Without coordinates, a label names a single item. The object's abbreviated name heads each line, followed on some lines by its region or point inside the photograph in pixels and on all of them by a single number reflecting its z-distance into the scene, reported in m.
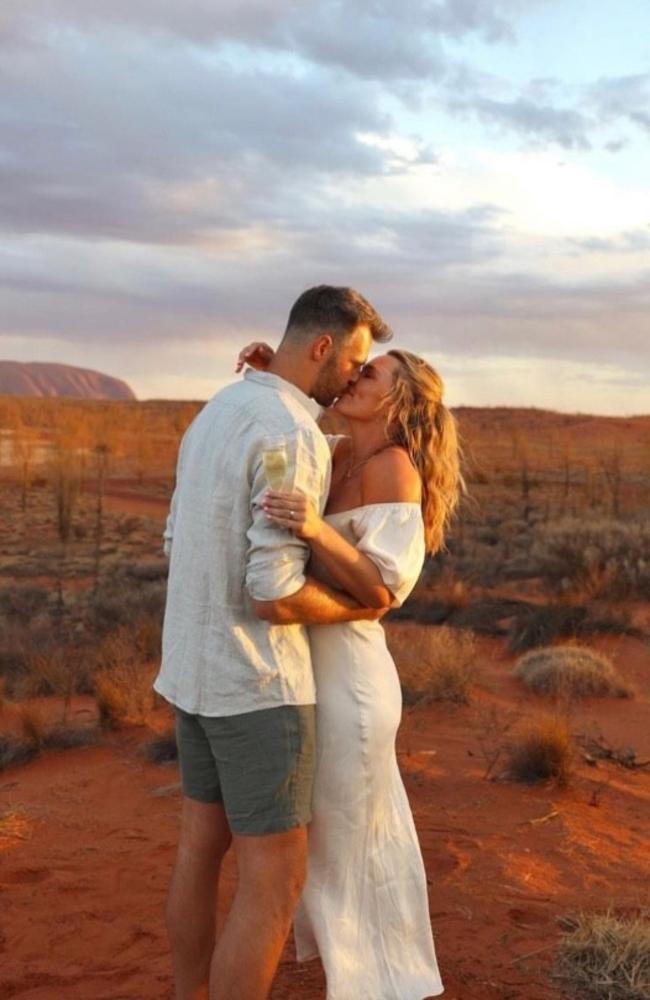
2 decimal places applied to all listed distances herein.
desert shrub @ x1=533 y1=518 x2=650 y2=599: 13.64
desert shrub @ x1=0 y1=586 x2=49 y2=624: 13.27
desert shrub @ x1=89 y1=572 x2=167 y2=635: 11.84
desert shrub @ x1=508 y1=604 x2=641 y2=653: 11.40
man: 2.78
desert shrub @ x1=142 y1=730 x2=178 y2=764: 7.21
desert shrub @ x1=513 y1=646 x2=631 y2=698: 9.37
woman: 2.99
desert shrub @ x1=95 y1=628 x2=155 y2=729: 8.00
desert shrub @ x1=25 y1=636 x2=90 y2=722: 9.16
